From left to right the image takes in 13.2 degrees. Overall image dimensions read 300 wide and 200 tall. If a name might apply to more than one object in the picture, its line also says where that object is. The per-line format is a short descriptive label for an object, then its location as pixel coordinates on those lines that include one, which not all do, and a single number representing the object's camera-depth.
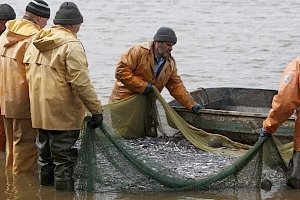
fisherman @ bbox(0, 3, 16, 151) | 16.90
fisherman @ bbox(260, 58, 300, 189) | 13.82
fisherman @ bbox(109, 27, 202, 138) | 17.13
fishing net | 13.99
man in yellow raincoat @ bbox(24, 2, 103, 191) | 13.34
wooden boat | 17.13
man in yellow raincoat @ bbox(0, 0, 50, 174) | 14.65
